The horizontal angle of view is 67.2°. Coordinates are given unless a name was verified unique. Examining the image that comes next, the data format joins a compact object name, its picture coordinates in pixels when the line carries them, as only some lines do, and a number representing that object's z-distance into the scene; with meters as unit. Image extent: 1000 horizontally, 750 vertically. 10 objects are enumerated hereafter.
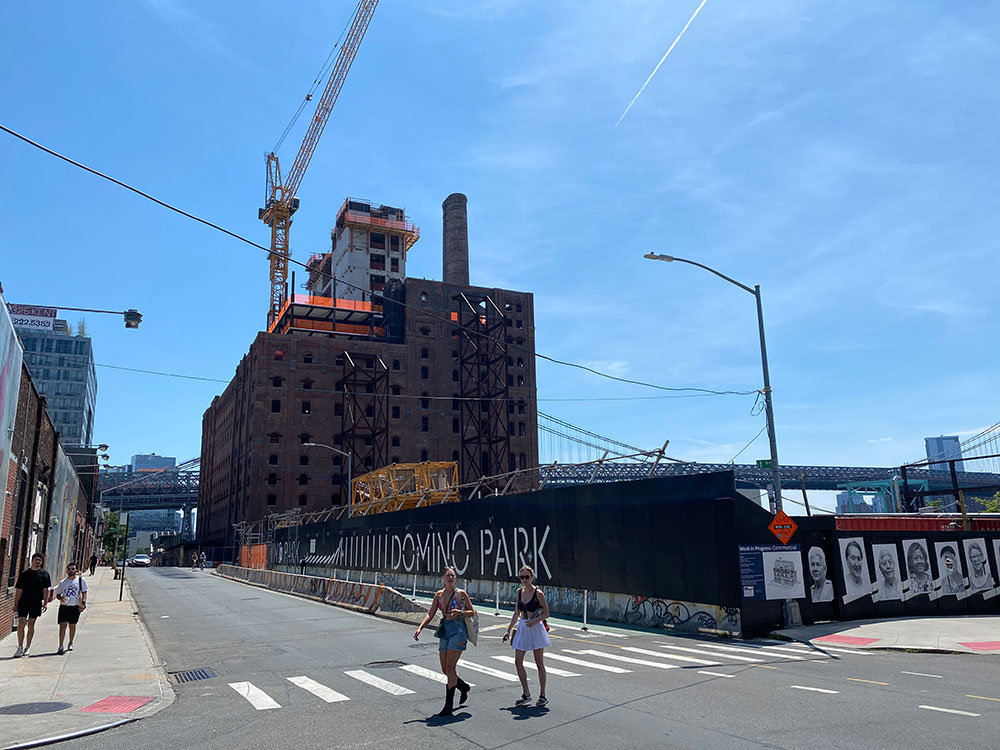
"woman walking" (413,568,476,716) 9.69
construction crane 130.88
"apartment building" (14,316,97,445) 168.00
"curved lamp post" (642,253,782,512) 18.84
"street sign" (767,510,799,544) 17.98
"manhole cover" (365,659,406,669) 13.88
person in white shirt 15.75
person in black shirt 15.15
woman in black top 10.16
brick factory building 93.19
